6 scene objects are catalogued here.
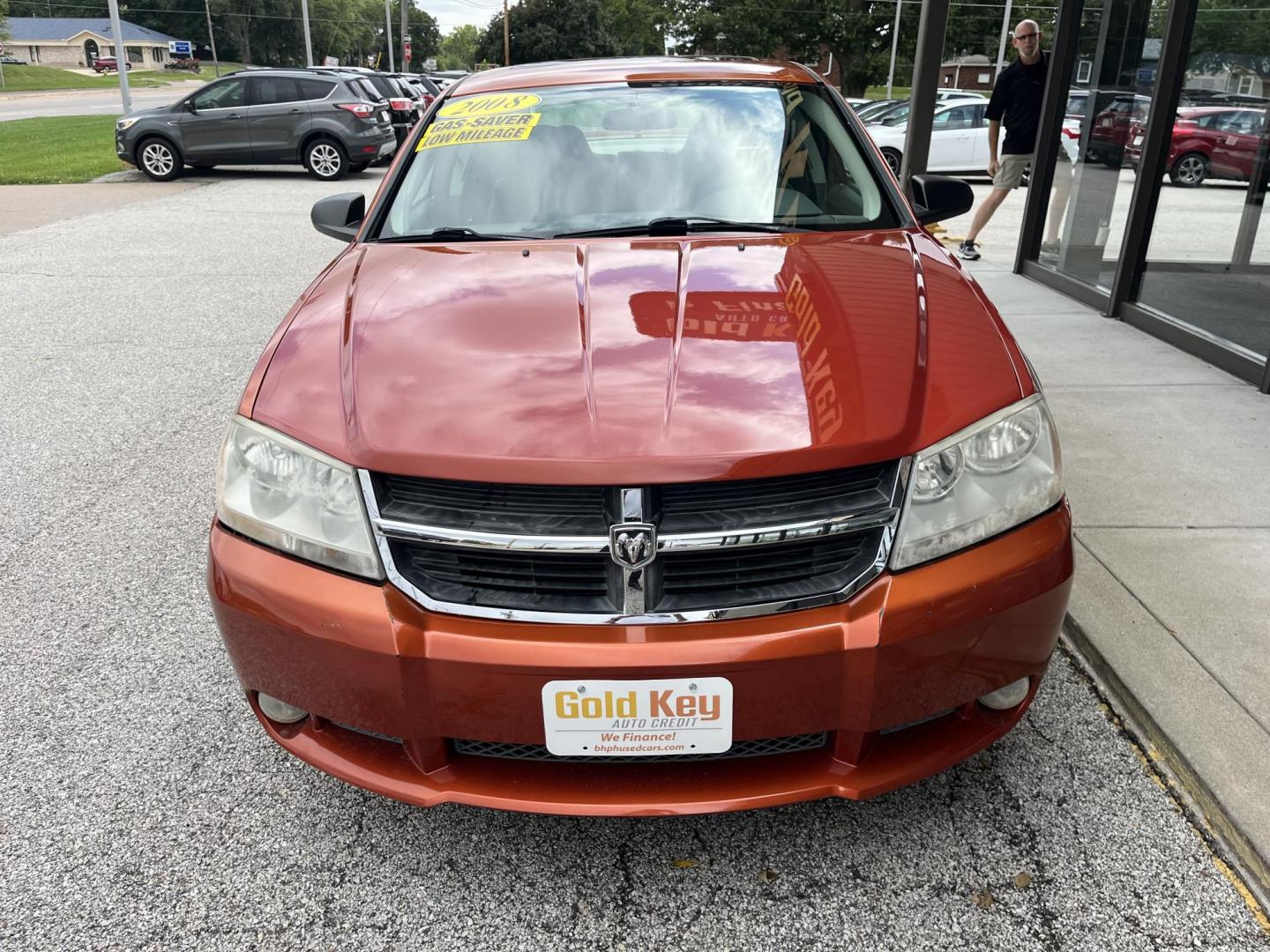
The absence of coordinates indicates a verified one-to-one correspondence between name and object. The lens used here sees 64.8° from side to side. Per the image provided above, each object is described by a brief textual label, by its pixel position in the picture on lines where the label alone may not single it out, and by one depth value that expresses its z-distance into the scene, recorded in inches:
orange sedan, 69.7
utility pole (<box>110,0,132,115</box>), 755.4
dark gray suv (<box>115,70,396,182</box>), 624.1
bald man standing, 328.2
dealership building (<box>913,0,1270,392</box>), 231.0
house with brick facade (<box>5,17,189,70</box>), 4188.0
